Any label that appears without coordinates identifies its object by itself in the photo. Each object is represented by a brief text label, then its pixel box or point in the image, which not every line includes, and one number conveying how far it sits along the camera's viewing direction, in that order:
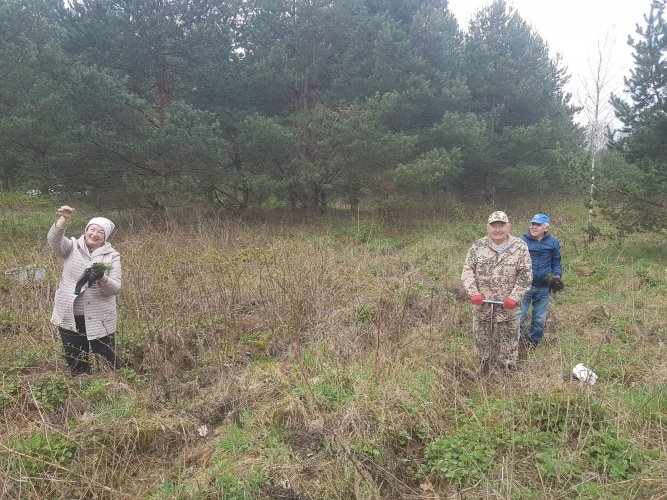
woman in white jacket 3.36
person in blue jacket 4.60
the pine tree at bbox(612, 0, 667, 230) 7.81
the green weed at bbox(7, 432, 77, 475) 2.49
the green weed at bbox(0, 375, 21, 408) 3.17
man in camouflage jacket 3.67
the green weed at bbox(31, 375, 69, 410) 3.15
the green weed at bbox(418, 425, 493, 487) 2.42
